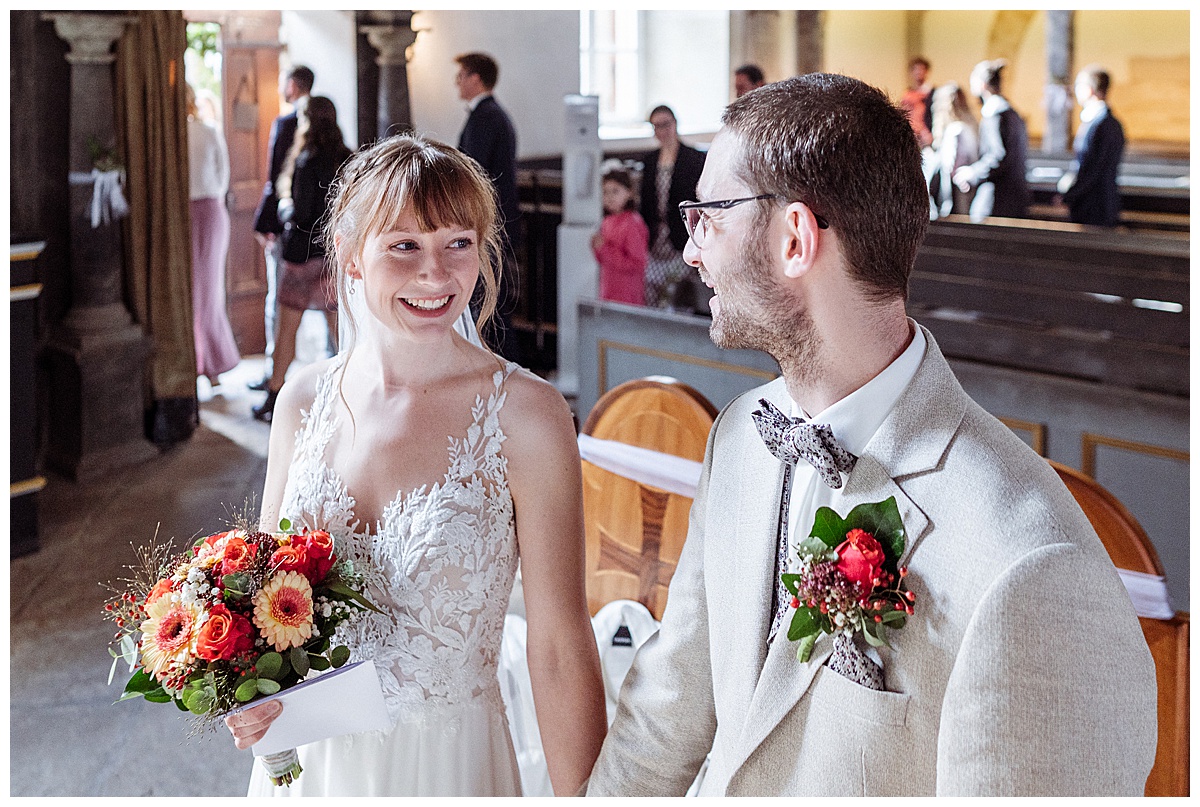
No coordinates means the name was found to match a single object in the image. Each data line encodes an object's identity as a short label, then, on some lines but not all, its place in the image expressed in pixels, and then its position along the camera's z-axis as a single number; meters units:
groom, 1.22
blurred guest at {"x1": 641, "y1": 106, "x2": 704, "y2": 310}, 7.15
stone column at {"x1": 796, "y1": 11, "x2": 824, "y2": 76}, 13.95
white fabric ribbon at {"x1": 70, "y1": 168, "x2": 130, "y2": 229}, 6.19
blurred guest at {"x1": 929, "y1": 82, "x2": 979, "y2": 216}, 10.25
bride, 1.77
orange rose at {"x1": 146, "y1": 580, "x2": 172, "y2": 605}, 1.67
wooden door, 8.34
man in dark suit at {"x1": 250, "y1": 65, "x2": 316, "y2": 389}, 7.13
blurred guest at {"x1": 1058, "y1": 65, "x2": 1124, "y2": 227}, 8.67
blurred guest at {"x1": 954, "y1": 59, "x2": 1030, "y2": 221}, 8.92
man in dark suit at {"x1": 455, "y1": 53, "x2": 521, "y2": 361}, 6.92
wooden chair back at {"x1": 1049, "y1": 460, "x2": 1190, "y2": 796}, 2.12
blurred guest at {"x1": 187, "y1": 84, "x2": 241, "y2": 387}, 7.12
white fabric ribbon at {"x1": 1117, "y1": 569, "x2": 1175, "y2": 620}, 2.12
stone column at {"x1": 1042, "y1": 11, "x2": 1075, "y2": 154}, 14.15
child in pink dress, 7.46
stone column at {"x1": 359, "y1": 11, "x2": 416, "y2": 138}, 7.55
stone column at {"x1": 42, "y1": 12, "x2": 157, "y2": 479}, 6.13
